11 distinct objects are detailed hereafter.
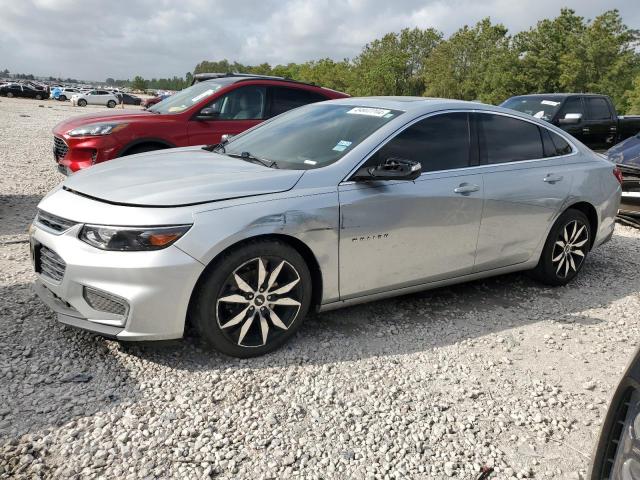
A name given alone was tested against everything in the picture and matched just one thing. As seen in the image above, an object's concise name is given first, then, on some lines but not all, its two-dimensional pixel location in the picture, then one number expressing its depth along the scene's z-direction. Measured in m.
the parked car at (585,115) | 11.66
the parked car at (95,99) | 47.47
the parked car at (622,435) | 1.55
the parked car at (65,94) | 57.62
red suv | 6.34
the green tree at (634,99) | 30.12
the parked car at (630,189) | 7.47
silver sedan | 2.97
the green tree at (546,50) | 37.50
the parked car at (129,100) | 62.57
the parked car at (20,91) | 51.84
